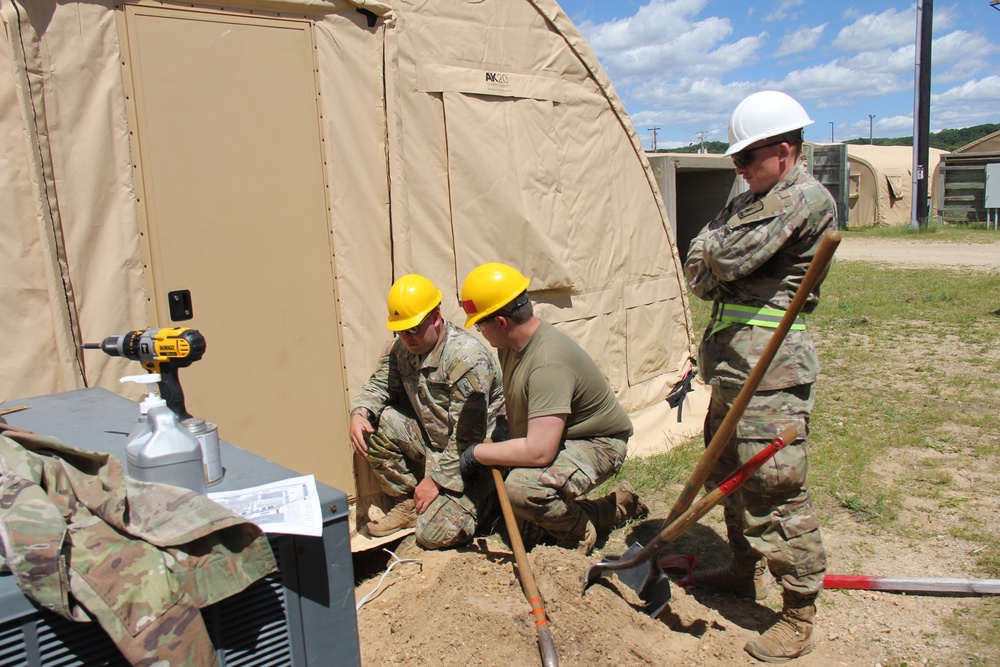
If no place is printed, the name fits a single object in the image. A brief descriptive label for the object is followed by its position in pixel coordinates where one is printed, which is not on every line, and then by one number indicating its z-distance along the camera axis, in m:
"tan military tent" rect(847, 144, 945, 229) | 22.81
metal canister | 1.90
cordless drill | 1.96
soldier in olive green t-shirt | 3.25
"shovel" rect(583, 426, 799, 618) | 2.64
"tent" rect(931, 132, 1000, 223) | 20.28
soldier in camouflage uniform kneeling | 3.71
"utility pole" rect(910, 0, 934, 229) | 18.91
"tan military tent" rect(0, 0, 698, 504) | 3.10
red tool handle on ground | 3.21
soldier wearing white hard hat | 2.74
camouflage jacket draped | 1.39
